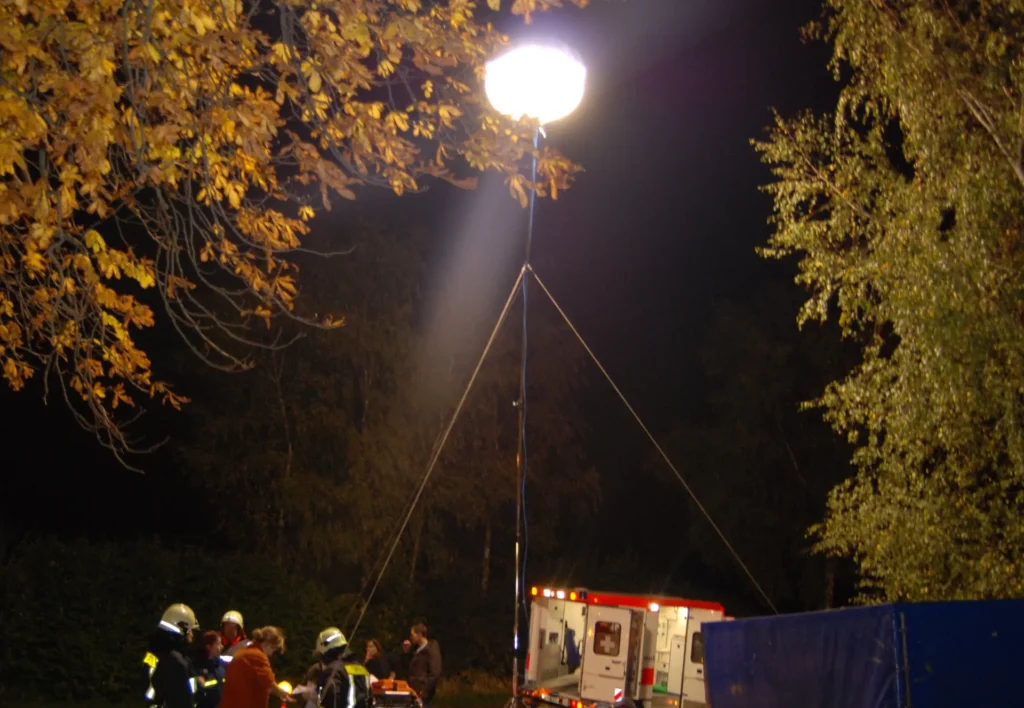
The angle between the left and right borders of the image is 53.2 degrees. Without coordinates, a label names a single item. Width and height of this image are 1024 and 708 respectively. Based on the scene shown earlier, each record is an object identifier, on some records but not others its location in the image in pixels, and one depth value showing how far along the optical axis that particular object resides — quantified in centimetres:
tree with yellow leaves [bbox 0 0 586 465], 662
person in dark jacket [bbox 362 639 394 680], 1313
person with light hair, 707
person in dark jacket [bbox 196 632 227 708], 937
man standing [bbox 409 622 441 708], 1298
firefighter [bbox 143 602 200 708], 834
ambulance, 1339
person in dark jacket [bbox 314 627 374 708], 890
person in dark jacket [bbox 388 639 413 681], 1930
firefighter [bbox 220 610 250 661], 1024
